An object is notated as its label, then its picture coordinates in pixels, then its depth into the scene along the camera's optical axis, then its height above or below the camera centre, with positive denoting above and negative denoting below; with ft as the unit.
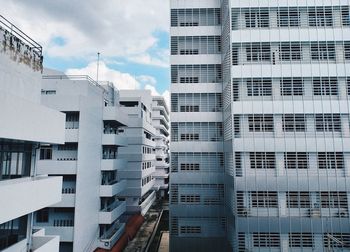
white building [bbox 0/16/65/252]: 32.14 +2.81
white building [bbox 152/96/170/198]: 213.05 +10.02
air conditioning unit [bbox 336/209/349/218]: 72.67 -13.99
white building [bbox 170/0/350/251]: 72.90 +8.25
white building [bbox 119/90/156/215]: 131.44 +2.41
